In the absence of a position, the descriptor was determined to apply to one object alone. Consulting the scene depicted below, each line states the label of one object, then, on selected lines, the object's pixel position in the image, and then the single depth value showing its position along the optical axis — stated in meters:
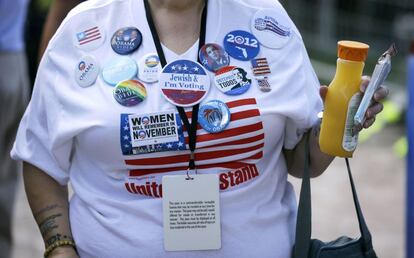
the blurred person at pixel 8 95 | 8.74
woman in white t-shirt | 5.01
